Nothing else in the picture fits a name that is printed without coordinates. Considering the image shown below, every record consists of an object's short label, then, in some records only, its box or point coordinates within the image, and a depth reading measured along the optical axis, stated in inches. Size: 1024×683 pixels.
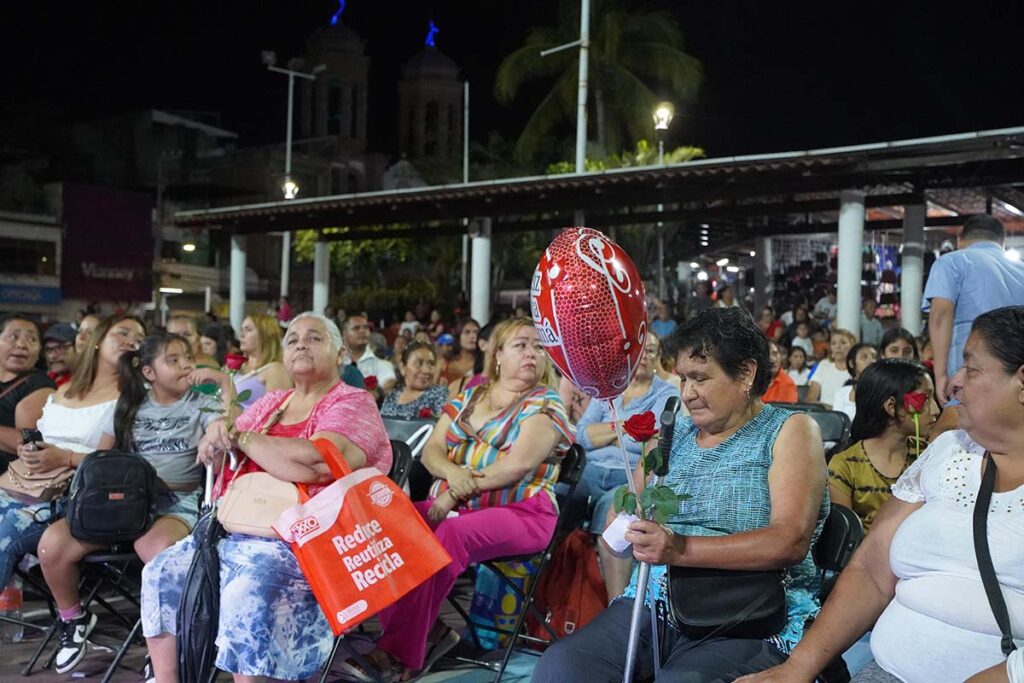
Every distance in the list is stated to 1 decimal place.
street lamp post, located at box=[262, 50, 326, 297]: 1000.2
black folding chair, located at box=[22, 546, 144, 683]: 175.0
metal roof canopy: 414.9
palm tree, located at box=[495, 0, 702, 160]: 1083.9
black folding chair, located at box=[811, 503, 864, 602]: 124.6
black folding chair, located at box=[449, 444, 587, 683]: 164.4
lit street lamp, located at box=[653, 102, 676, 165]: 835.4
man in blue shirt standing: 179.8
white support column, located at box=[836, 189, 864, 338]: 436.8
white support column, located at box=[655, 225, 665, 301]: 883.5
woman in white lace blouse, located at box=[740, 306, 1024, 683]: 87.0
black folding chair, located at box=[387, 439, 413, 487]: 177.2
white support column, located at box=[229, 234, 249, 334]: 752.3
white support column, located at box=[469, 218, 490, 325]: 598.2
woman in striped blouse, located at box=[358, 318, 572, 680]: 165.2
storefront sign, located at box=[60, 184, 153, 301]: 1392.7
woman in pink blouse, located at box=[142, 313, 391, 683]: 139.0
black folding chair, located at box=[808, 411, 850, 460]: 222.5
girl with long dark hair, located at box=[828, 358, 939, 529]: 158.2
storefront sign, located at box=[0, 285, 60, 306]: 1300.4
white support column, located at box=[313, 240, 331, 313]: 746.8
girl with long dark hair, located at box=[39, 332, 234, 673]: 179.0
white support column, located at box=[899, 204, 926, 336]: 462.6
